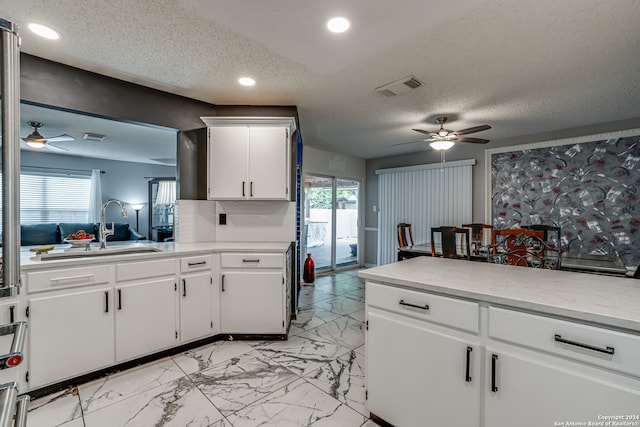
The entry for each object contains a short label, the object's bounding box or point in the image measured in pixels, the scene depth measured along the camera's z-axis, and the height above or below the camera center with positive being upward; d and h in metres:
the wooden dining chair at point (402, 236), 4.17 -0.35
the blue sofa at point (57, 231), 5.37 -0.39
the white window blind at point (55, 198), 5.79 +0.29
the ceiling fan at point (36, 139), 3.83 +0.98
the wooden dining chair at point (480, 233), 4.39 -0.31
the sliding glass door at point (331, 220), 5.60 -0.17
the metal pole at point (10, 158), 0.63 +0.12
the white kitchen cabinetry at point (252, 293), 2.67 -0.75
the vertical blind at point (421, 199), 5.04 +0.25
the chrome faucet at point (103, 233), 2.52 -0.19
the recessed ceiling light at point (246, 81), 2.56 +1.19
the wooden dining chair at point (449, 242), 3.03 -0.31
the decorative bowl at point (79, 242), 2.47 -0.26
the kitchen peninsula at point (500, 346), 1.01 -0.56
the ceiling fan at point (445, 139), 3.52 +0.91
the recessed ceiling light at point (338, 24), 1.77 +1.19
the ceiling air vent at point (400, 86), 2.58 +1.18
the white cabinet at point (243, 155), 2.98 +0.59
